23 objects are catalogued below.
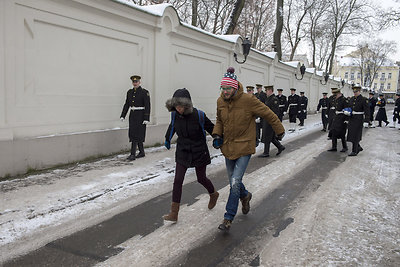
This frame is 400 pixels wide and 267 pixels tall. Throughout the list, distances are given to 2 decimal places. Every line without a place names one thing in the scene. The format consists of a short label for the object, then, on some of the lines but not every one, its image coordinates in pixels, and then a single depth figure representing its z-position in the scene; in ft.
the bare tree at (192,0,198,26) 69.75
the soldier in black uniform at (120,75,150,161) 26.68
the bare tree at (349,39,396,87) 216.13
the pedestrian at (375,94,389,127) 64.86
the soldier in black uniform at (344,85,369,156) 31.17
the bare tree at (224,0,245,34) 60.95
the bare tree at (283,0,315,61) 103.30
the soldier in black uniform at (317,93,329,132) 52.73
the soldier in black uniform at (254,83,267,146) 35.09
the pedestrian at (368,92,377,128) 67.31
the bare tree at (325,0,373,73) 122.52
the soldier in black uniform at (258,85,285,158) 30.14
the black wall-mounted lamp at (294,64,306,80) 78.22
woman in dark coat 14.20
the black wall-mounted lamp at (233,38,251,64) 47.33
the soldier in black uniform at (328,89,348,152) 32.30
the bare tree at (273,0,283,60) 78.69
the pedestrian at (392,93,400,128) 62.03
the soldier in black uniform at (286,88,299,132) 51.97
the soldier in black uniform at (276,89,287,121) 48.47
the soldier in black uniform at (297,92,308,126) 55.36
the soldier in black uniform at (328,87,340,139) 40.54
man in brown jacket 13.53
